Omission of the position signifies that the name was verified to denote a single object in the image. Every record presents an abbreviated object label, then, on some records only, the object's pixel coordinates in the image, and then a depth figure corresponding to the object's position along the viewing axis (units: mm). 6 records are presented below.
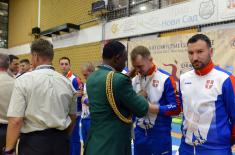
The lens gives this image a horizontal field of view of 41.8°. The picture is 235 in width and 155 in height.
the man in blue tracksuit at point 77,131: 4883
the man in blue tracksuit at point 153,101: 2971
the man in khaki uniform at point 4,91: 3318
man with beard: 2271
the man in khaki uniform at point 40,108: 2551
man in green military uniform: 2266
